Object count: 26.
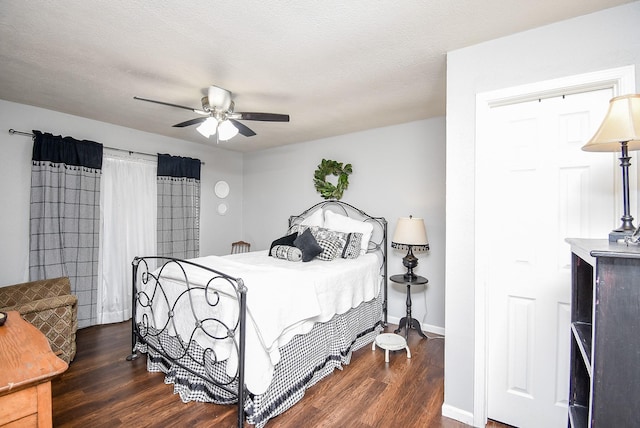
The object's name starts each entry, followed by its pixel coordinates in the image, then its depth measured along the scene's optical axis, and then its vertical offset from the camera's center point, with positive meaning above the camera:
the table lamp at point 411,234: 3.21 -0.19
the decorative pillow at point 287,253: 3.41 -0.44
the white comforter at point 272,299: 1.98 -0.69
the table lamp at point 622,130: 1.21 +0.38
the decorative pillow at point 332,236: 3.53 -0.25
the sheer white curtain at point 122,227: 3.87 -0.18
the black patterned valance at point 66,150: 3.29 +0.73
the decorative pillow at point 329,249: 3.42 -0.39
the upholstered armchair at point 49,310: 2.57 -0.89
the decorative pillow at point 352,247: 3.52 -0.37
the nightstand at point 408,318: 3.41 -1.21
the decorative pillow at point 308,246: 3.37 -0.36
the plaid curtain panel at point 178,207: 4.34 +0.11
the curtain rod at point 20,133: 3.18 +0.87
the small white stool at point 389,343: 2.86 -1.26
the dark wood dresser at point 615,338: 0.99 -0.41
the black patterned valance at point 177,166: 4.34 +0.73
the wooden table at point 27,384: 0.92 -0.54
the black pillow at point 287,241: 3.67 -0.32
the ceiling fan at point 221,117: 2.62 +0.88
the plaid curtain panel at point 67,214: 3.29 -0.02
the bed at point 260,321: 1.99 -0.87
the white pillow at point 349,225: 3.82 -0.13
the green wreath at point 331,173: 4.30 +0.57
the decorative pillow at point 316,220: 4.16 -0.06
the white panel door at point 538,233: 1.78 -0.10
